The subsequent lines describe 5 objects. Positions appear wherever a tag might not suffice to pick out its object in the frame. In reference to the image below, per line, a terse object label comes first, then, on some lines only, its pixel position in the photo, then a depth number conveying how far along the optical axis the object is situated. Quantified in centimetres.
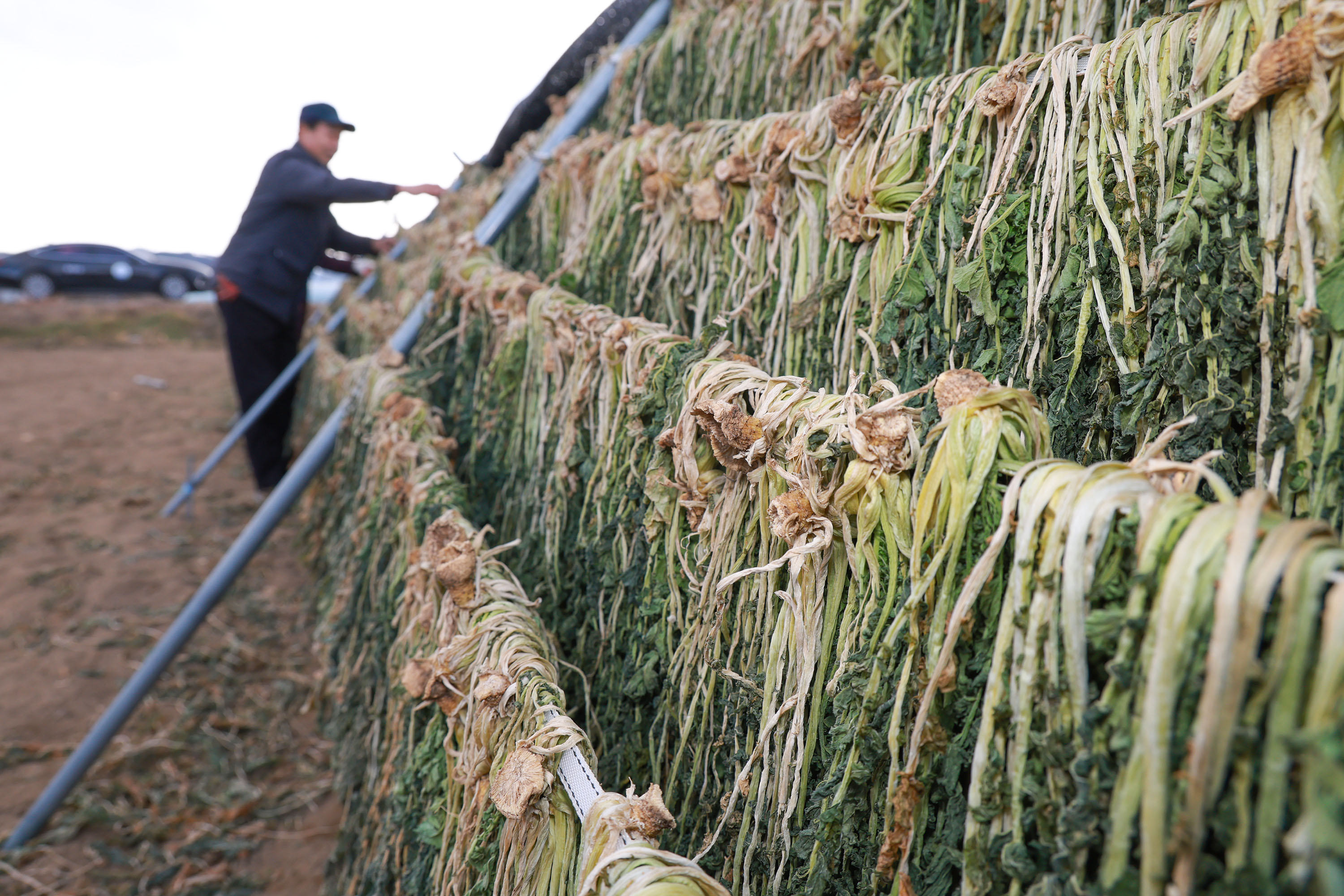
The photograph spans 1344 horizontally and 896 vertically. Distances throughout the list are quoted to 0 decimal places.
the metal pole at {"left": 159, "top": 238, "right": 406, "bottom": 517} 509
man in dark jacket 477
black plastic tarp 420
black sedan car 1499
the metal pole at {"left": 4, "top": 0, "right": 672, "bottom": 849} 257
